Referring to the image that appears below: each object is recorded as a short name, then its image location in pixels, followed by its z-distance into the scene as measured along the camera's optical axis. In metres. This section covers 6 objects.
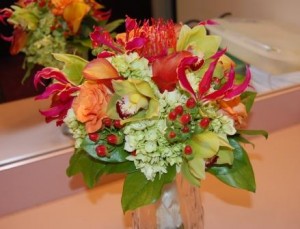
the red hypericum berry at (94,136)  0.52
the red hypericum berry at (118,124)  0.51
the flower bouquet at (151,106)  0.50
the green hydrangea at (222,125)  0.52
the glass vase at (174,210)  0.64
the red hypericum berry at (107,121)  0.51
